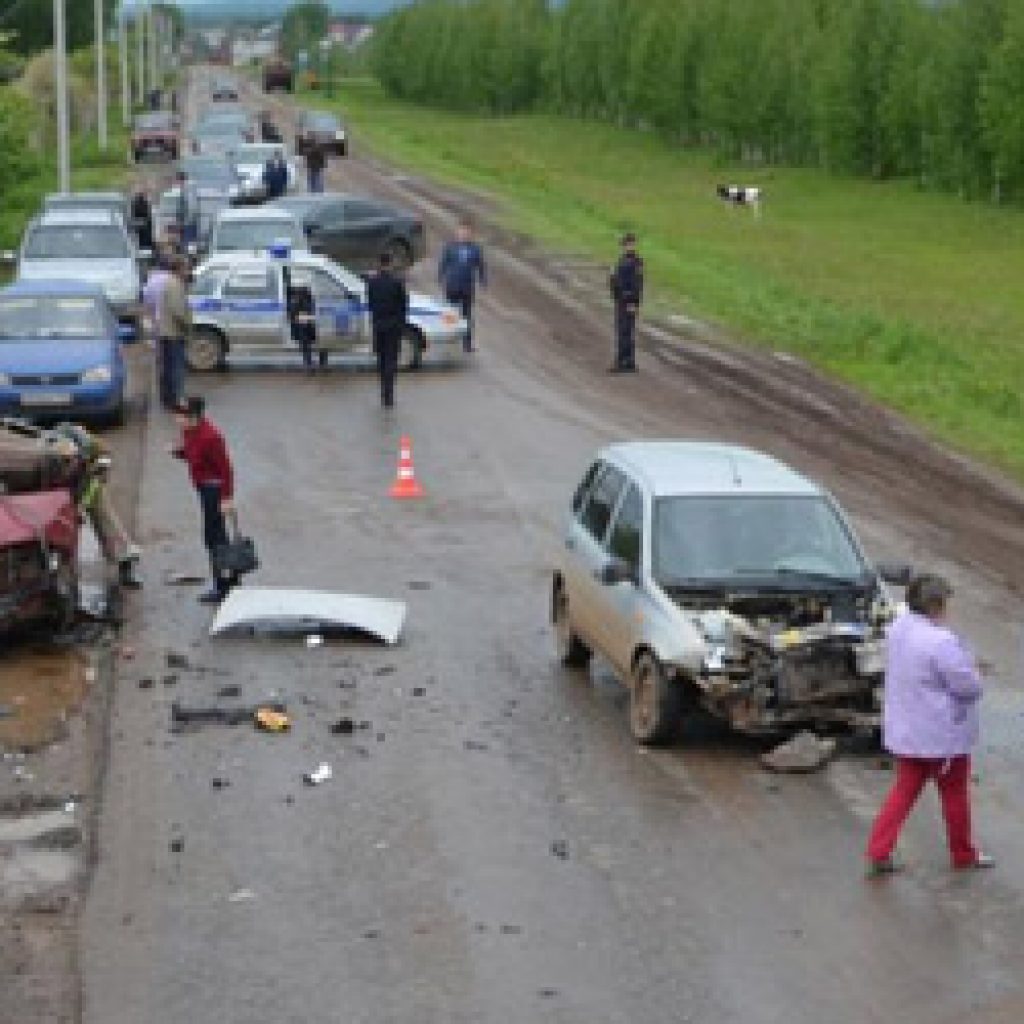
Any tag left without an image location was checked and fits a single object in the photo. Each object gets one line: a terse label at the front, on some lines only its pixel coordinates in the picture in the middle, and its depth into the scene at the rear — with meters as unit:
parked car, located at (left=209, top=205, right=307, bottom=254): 37.53
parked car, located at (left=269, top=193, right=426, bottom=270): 44.97
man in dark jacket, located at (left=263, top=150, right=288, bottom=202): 54.44
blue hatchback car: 25.88
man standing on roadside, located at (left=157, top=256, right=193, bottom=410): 26.72
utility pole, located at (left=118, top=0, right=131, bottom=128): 94.53
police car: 31.06
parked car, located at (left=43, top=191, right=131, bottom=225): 40.03
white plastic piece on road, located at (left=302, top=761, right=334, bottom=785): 13.05
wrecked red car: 15.71
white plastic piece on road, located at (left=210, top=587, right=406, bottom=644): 16.41
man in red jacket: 17.64
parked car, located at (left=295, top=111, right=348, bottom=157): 78.69
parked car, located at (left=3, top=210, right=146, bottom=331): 34.38
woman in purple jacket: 11.05
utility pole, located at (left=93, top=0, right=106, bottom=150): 68.69
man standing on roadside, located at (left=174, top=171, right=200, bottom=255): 45.38
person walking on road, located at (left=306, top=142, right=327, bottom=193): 59.78
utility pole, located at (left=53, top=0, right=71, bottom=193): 46.25
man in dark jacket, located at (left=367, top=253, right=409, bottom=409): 28.03
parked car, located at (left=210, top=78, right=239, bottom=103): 129.38
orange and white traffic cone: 22.55
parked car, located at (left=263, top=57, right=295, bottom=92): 154.88
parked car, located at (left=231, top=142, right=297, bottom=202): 54.19
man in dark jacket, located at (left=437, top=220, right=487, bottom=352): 32.69
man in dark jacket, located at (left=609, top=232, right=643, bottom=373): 31.56
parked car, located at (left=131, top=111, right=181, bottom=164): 79.56
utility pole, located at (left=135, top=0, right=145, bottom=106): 110.25
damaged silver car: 13.48
